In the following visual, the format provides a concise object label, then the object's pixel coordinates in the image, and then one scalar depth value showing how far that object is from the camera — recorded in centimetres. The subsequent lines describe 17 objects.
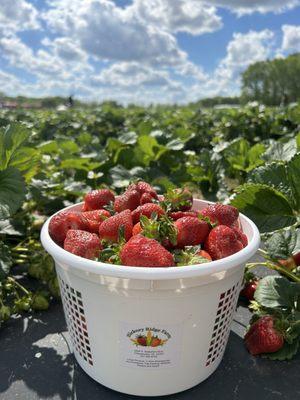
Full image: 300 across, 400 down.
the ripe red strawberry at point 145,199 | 41
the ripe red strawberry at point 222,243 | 33
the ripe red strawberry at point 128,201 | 41
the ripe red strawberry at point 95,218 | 39
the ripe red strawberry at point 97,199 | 43
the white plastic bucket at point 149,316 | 29
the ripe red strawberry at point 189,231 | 34
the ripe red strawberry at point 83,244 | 33
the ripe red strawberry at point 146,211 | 37
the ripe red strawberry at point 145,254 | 30
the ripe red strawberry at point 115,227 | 36
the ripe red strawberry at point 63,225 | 38
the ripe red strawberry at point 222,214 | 38
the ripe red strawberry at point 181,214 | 37
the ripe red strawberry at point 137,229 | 35
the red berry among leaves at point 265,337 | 38
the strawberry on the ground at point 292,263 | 46
